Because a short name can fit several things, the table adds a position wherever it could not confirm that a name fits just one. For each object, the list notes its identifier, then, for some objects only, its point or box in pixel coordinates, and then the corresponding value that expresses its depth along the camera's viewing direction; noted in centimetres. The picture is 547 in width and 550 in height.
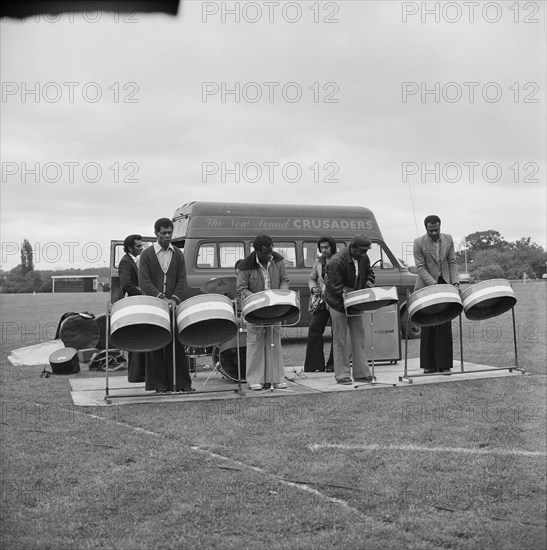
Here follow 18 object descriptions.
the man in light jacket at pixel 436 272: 837
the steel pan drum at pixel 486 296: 781
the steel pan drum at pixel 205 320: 683
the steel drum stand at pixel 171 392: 707
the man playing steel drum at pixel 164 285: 748
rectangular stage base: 728
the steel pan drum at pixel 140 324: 661
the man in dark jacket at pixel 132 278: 820
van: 1311
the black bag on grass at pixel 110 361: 1023
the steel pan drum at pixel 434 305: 762
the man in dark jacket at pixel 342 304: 795
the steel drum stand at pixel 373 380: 791
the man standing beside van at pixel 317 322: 948
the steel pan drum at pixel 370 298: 759
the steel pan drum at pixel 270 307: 719
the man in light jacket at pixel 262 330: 783
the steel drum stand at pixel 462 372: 809
